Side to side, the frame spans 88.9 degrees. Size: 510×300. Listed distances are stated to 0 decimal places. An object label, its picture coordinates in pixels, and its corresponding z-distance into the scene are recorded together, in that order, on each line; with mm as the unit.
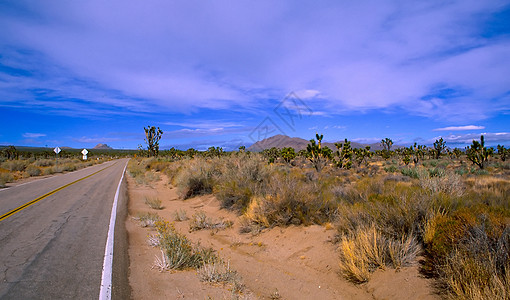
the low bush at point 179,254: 5457
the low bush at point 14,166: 30862
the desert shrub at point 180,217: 9780
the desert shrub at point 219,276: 4832
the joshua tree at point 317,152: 25312
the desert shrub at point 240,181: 10336
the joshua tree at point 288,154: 36631
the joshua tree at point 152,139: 47150
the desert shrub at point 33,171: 27309
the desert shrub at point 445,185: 7167
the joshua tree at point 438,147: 43750
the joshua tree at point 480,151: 25467
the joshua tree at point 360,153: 36750
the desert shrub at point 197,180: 14078
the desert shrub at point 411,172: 15920
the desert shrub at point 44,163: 42653
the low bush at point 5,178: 19012
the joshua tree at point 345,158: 28708
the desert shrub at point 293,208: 7805
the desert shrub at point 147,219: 8830
